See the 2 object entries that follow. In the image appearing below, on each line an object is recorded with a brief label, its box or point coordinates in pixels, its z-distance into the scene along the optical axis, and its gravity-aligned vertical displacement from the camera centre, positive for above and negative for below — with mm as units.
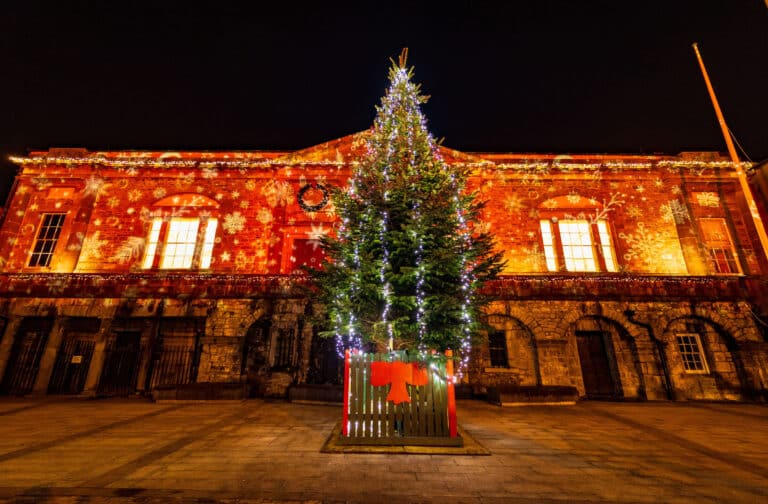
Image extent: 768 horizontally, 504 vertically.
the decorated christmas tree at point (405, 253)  6219 +2035
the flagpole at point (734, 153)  10969 +6634
